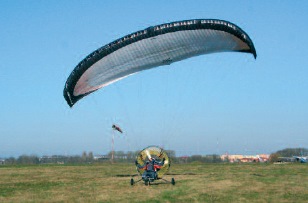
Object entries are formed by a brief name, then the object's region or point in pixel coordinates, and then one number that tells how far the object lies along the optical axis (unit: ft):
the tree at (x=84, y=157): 361.51
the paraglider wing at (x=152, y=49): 56.29
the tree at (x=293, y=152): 374.43
